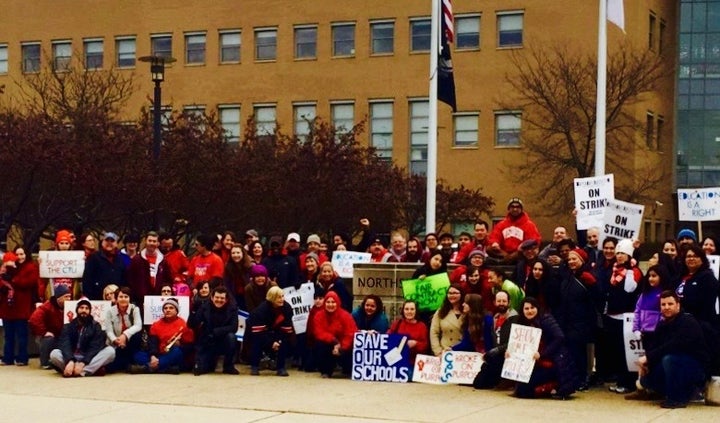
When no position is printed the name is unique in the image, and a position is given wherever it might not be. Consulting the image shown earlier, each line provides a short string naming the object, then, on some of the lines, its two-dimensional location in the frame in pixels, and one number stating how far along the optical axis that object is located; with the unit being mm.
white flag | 23328
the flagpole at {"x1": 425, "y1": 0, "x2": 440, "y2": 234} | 24062
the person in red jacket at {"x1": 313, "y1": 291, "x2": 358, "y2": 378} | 16578
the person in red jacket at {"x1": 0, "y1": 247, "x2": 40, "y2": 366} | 18188
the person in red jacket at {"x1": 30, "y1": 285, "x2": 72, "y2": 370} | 17609
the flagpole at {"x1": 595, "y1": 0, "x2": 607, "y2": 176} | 22172
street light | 27828
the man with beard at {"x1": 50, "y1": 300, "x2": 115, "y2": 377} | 16828
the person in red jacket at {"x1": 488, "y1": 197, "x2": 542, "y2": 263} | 16859
